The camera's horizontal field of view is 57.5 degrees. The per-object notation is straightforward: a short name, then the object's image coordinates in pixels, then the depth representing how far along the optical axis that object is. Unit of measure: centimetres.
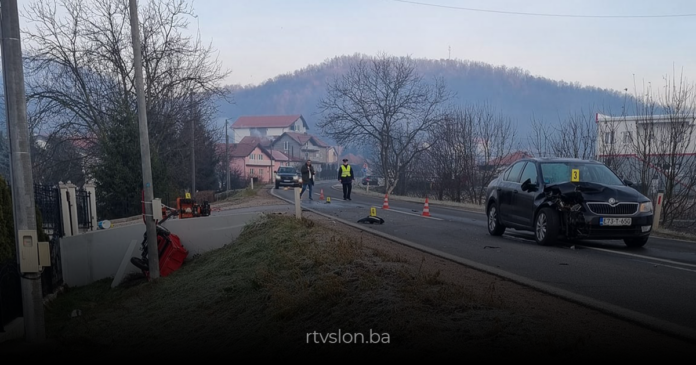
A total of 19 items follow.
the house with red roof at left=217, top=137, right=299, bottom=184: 9781
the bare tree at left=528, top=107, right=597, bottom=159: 2639
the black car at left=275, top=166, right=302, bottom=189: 4785
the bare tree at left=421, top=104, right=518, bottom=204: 3934
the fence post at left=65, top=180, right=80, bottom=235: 1587
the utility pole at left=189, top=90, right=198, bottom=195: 3847
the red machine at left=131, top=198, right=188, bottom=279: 1466
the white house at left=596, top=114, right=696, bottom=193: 2177
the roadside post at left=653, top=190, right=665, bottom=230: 1714
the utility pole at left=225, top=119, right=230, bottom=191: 5550
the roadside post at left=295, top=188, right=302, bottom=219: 1512
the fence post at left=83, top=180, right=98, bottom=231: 1873
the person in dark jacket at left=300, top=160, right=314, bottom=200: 2609
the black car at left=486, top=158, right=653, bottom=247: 1136
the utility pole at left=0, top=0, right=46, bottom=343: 829
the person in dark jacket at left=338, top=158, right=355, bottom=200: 2597
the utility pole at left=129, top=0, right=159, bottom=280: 1272
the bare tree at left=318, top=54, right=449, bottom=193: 4972
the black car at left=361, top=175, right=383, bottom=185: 7425
